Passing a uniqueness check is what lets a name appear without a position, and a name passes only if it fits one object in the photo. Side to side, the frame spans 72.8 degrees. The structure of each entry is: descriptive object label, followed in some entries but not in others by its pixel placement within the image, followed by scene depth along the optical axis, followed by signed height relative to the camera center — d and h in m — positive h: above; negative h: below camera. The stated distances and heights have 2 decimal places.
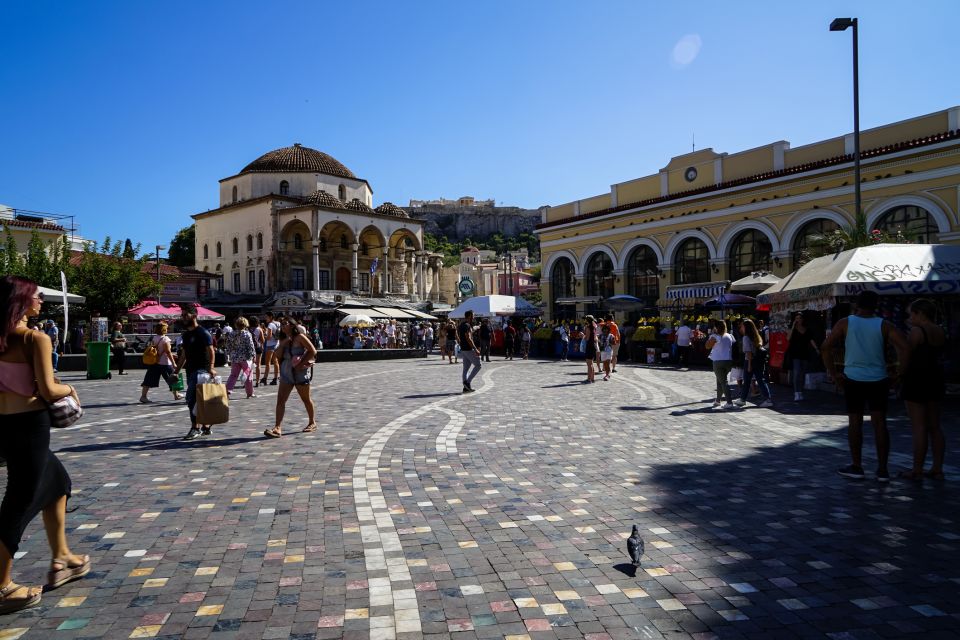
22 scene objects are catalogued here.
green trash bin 18.31 -0.68
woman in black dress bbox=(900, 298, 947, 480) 6.08 -0.64
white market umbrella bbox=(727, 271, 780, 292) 20.95 +1.39
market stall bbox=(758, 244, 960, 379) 11.49 +0.77
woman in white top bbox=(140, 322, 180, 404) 12.59 -0.64
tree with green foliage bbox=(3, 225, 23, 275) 29.25 +3.66
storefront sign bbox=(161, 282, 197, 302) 45.10 +3.09
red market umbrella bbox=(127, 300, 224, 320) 28.88 +1.11
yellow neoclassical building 22.81 +4.96
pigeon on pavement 3.96 -1.33
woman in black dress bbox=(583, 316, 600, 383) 16.66 -0.35
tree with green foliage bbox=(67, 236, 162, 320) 28.88 +2.47
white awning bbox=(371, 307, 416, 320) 37.41 +1.09
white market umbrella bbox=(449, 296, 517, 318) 29.25 +1.11
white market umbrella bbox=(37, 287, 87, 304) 17.97 +1.18
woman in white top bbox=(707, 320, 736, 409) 11.40 -0.54
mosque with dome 50.22 +8.11
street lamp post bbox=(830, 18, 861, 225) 16.28 +5.89
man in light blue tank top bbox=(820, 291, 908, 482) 6.24 -0.47
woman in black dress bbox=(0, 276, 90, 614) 3.55 -0.47
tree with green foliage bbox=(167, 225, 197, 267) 77.94 +10.55
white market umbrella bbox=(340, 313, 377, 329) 33.44 +0.58
